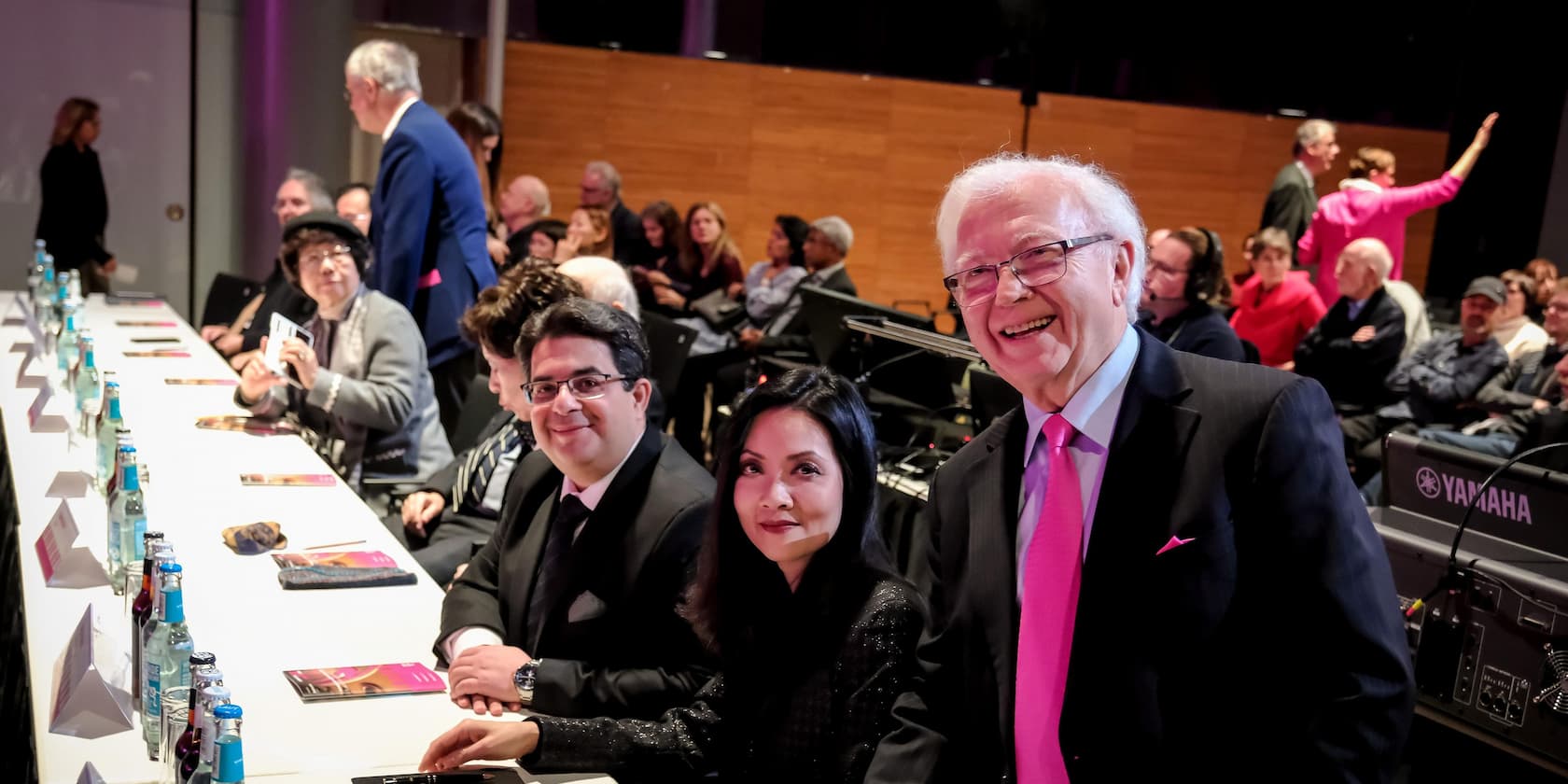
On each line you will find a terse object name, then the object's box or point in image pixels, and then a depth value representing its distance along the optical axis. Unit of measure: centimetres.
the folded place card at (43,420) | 357
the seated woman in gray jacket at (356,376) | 389
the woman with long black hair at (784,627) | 185
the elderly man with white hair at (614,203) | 786
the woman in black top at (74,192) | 775
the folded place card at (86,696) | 181
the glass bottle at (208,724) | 149
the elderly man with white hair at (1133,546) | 134
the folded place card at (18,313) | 546
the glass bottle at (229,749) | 144
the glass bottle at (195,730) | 152
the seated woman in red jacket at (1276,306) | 657
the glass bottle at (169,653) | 181
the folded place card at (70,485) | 296
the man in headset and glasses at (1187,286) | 449
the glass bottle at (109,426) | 301
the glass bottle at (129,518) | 242
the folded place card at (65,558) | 239
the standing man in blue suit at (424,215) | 476
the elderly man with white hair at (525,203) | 735
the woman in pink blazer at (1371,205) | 683
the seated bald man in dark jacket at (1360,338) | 606
